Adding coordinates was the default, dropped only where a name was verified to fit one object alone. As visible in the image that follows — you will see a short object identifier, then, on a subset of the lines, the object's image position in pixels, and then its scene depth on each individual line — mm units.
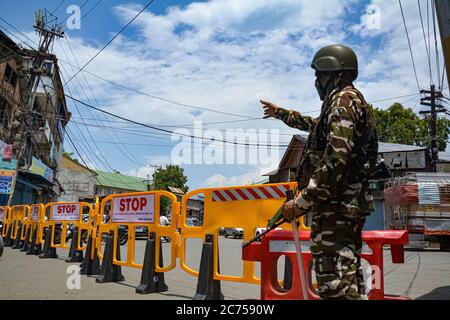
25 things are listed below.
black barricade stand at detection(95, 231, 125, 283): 6609
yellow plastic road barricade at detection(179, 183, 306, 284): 4879
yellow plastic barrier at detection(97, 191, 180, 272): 5922
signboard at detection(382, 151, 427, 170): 29188
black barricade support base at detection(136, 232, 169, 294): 5756
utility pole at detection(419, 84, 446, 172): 25344
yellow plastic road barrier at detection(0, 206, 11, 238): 14430
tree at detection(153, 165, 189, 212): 62750
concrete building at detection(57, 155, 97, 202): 63194
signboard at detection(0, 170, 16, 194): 20312
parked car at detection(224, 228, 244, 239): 31422
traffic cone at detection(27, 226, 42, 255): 11203
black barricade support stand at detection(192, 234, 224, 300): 5066
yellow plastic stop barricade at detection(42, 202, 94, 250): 9372
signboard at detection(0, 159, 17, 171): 21031
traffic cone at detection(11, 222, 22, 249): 13102
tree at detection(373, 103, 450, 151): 40812
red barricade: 3428
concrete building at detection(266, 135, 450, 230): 26827
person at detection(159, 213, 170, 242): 18856
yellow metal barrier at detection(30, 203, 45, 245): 11297
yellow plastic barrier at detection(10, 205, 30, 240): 12805
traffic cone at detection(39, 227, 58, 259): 10383
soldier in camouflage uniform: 2387
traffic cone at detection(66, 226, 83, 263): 9414
